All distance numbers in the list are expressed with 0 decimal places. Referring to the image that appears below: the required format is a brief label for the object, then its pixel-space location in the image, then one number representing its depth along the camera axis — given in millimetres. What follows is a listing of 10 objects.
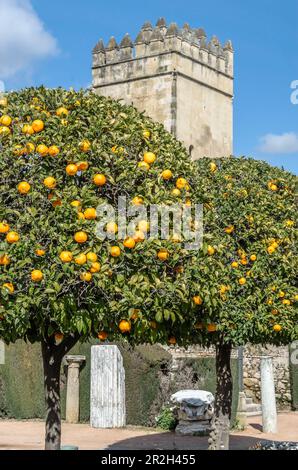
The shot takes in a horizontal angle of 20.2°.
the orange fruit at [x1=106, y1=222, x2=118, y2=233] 8641
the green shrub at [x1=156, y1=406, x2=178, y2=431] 20378
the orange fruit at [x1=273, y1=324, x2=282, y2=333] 12250
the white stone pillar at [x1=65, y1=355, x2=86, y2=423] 21797
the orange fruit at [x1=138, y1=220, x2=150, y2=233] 8766
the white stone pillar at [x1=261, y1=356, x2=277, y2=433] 20312
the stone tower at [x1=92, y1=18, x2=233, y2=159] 42469
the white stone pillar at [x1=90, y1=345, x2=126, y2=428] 20844
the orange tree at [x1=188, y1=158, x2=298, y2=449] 12352
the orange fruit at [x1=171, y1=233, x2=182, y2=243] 8992
